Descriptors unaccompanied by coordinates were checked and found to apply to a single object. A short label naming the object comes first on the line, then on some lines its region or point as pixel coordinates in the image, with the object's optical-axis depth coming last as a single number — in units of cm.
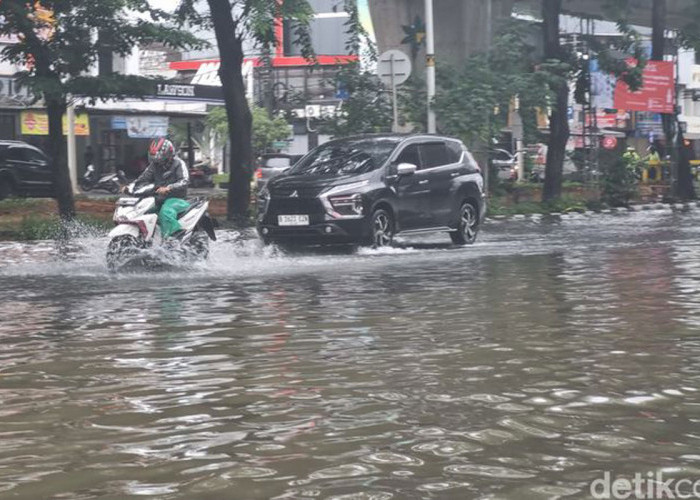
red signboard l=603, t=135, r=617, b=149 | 6065
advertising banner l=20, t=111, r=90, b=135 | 4700
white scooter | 1415
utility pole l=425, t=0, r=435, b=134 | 2617
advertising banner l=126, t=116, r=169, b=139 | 5062
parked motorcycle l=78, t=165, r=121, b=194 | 4631
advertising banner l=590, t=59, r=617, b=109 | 3490
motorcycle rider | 1436
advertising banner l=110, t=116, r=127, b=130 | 5159
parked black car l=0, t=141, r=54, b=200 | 3519
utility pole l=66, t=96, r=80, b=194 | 4000
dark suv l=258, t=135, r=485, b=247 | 1698
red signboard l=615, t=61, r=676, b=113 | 3778
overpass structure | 3256
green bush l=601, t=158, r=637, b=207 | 3456
